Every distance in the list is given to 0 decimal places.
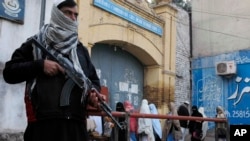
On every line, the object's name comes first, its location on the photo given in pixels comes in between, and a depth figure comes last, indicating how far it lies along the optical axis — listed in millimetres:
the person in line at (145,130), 6418
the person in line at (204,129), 8055
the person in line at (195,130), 7441
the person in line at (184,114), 7262
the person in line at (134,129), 6151
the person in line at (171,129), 6512
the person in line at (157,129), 6957
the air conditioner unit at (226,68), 10509
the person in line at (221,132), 5034
